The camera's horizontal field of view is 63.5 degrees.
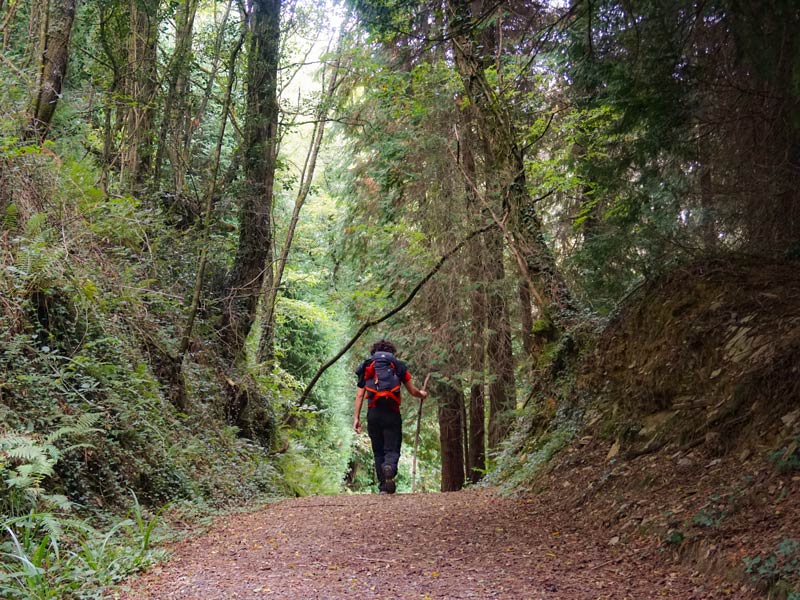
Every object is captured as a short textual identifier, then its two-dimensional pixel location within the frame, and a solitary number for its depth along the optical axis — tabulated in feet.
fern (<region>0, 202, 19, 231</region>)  22.94
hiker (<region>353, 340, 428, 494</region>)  30.48
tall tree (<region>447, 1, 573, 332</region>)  33.19
